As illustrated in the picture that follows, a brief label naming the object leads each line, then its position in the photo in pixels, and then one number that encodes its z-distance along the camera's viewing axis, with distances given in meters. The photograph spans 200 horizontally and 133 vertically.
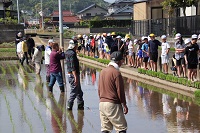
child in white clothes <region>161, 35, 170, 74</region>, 18.07
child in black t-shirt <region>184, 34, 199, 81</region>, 15.51
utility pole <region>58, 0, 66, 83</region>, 20.03
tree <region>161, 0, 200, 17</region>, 27.80
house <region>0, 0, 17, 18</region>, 54.19
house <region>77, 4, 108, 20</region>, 120.62
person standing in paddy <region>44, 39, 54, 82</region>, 17.58
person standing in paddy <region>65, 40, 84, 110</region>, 12.30
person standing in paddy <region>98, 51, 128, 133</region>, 7.93
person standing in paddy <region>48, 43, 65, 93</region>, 15.20
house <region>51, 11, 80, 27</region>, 110.56
